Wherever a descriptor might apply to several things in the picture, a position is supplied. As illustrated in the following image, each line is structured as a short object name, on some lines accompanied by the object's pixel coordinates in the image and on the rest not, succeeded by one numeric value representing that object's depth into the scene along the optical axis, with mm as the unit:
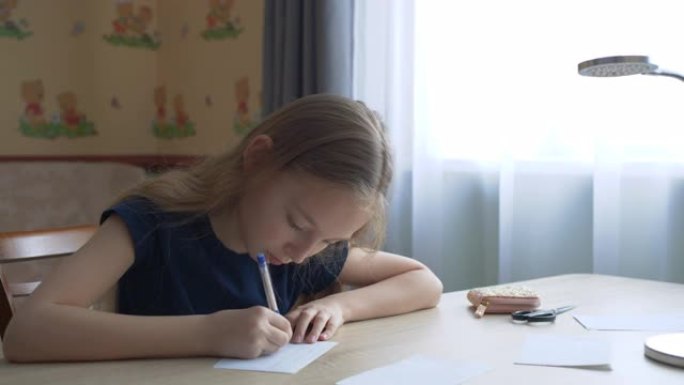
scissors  1245
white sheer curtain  1837
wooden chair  1351
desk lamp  1064
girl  1023
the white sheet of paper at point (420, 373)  917
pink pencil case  1305
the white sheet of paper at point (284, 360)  974
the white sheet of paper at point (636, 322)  1202
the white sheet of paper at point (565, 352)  995
